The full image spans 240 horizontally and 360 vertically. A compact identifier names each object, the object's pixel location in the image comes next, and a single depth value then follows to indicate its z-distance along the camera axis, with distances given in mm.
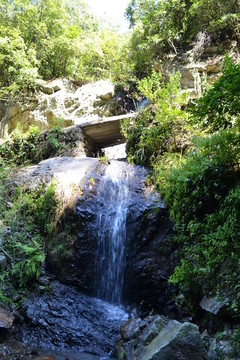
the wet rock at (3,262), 5117
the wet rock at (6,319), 4086
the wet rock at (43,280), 5360
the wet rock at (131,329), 3855
